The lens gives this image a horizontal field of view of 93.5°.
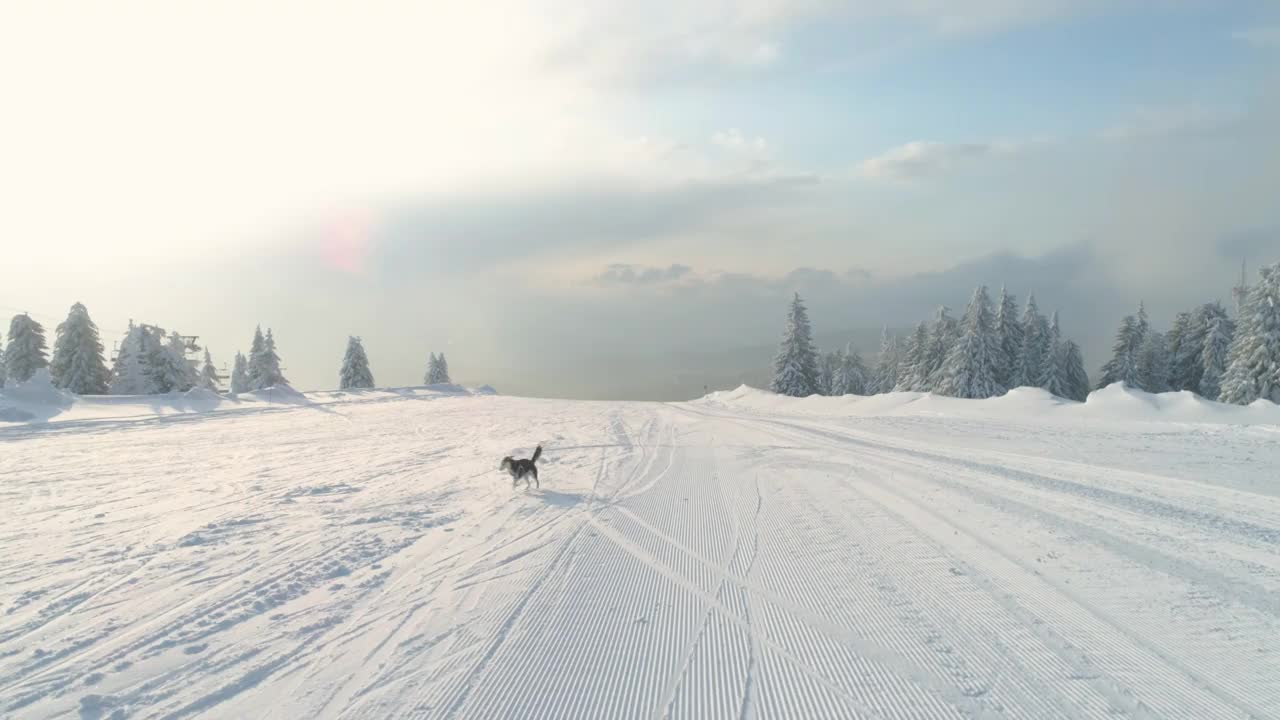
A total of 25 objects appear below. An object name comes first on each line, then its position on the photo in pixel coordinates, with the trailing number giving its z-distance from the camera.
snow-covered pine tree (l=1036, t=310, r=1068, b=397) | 52.09
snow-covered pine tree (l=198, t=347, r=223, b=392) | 58.81
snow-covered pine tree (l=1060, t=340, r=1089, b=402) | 56.06
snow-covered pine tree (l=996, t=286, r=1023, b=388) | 49.28
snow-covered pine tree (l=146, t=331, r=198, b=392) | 43.81
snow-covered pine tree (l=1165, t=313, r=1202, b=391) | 50.22
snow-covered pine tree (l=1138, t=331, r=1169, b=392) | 53.06
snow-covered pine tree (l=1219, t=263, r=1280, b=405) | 34.16
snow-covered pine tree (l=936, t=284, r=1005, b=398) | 46.59
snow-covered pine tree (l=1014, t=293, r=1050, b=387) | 52.00
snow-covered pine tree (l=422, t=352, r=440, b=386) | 75.12
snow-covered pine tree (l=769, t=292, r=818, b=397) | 56.53
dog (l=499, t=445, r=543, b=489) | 10.90
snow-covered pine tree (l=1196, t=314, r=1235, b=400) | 45.56
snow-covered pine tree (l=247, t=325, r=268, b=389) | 57.09
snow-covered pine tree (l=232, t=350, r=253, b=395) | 62.88
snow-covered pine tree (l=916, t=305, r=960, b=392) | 54.59
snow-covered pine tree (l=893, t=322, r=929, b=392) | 56.22
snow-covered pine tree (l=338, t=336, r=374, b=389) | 63.59
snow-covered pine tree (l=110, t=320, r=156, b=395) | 43.56
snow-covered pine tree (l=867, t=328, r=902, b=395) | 70.61
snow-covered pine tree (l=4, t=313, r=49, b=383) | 38.66
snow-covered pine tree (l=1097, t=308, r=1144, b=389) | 52.00
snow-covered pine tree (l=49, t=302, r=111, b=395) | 39.41
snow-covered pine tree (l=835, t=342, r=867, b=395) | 73.56
